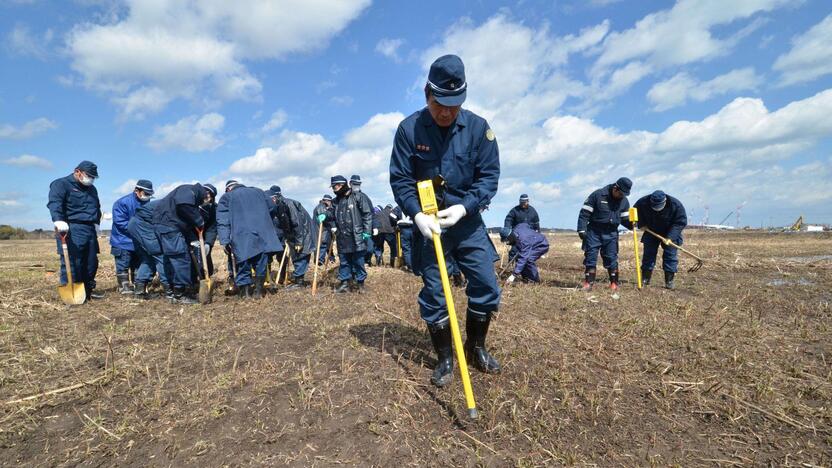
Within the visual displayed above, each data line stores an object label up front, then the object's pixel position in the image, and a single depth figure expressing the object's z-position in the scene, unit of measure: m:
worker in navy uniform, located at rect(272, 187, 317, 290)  8.61
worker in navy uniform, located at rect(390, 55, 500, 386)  3.09
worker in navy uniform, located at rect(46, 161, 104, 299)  6.30
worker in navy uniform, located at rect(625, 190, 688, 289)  7.81
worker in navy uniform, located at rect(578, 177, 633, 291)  7.69
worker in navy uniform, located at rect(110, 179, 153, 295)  7.35
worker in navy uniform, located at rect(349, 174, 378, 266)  7.52
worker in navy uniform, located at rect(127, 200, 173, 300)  6.94
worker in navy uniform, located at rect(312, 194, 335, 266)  9.50
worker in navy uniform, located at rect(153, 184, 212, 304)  6.59
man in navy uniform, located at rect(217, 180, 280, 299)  6.52
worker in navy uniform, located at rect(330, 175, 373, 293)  7.29
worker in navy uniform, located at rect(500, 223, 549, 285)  8.12
